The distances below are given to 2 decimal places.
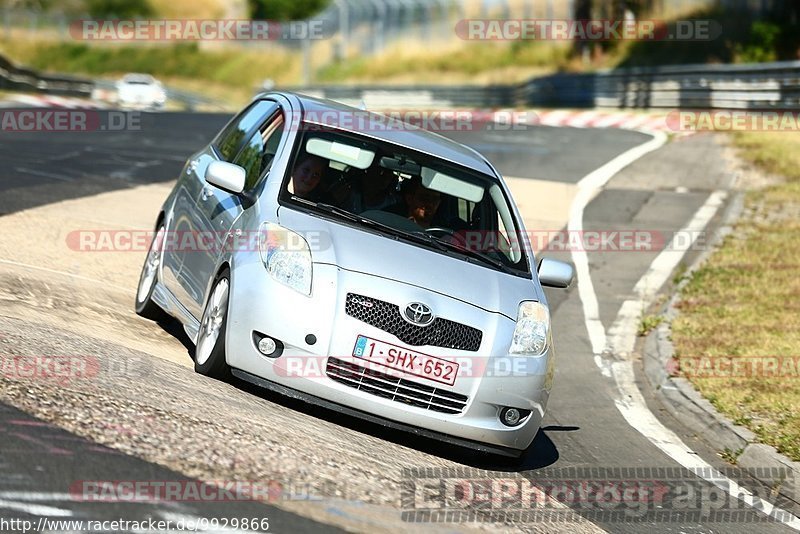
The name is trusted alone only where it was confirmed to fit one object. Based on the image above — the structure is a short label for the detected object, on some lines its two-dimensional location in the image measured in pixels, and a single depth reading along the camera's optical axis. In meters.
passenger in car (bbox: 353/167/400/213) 15.47
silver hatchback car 13.28
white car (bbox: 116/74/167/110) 91.19
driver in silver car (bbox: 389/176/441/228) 15.55
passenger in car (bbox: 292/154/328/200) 15.27
